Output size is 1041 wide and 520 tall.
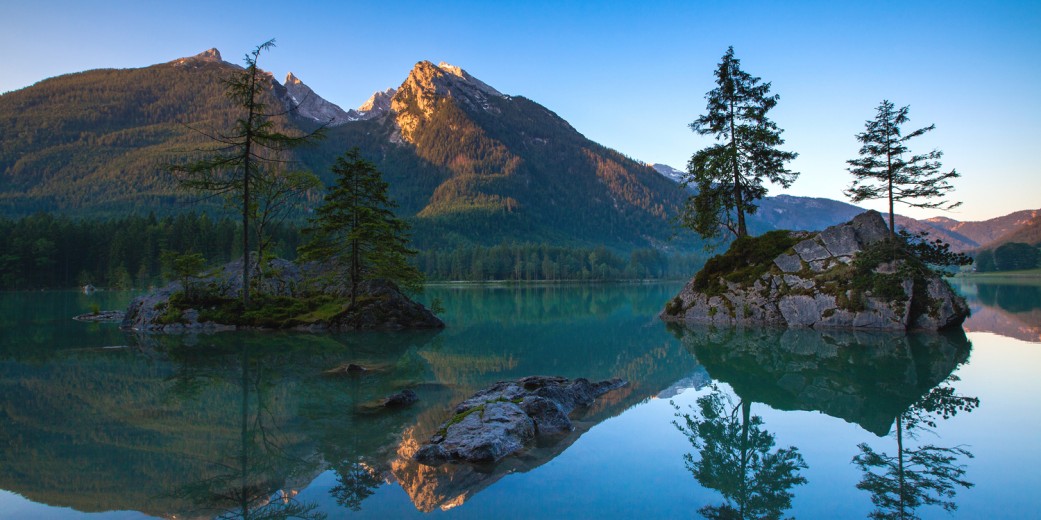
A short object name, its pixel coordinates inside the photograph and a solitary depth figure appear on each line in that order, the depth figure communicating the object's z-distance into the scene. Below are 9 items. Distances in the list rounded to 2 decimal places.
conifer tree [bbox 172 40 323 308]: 28.25
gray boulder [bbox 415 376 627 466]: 8.72
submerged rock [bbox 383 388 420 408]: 12.48
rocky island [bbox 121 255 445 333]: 30.09
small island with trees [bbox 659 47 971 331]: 27.09
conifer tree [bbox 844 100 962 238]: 30.47
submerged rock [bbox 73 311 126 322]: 35.84
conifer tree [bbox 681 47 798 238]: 34.97
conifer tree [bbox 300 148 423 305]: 30.52
